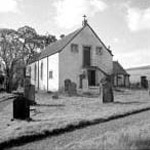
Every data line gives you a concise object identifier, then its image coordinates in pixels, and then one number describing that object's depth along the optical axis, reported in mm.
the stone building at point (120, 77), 33281
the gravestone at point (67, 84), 23988
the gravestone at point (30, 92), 14891
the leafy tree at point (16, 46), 39156
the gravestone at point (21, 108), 9156
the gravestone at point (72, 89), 21820
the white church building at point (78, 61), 28589
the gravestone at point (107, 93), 14770
